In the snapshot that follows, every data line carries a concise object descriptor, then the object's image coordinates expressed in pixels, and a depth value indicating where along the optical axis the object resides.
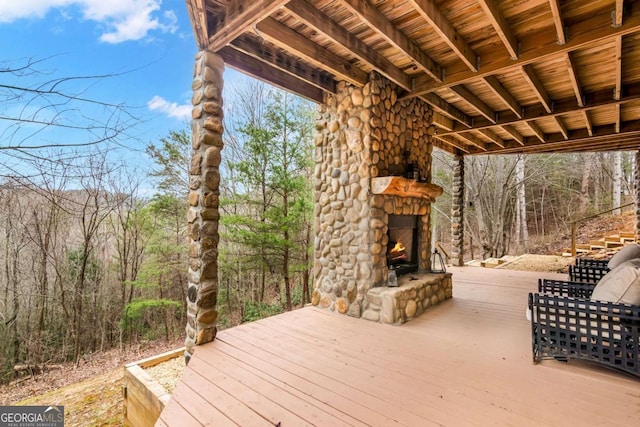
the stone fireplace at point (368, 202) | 3.71
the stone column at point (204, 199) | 2.79
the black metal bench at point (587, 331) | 2.17
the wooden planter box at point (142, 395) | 2.48
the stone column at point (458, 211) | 7.75
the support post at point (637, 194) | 7.25
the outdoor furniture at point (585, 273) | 3.95
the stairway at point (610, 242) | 7.83
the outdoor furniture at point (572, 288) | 3.14
